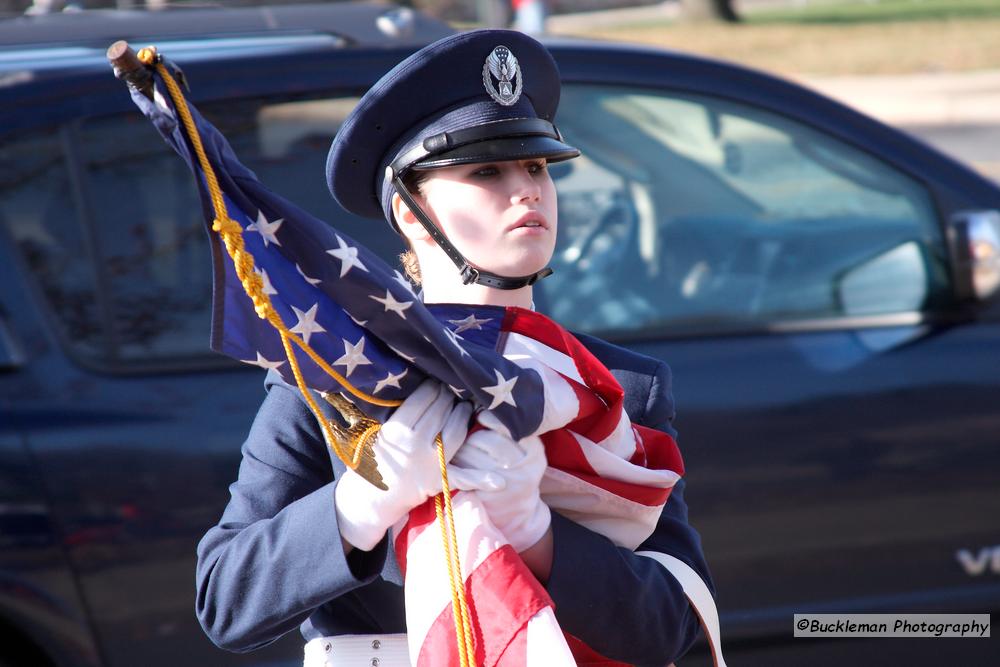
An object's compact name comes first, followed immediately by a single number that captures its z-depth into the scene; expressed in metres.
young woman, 6.83
